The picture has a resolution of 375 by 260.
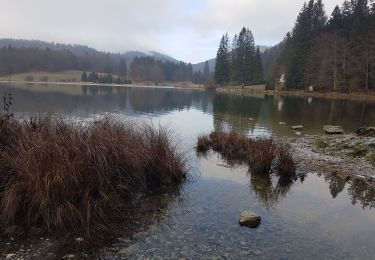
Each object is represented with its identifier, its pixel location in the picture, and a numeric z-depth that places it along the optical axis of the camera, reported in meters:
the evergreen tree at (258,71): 116.25
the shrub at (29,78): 170.38
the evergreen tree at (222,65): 125.25
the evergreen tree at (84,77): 189.25
